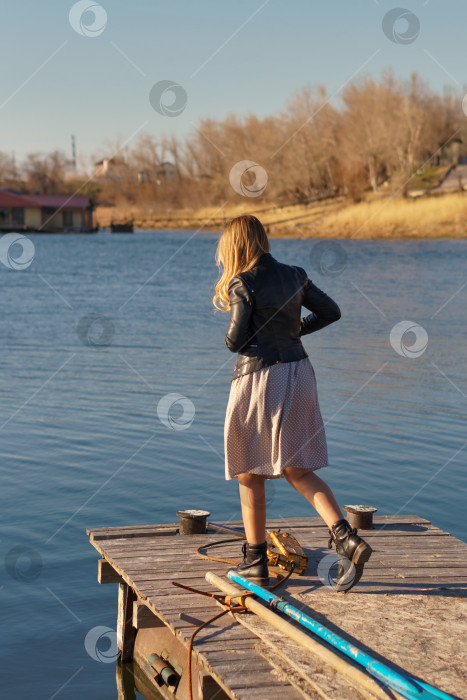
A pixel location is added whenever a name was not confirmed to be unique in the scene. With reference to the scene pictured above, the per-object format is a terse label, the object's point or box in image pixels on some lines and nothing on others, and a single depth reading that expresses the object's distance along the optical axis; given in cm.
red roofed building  9050
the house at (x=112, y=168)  12694
